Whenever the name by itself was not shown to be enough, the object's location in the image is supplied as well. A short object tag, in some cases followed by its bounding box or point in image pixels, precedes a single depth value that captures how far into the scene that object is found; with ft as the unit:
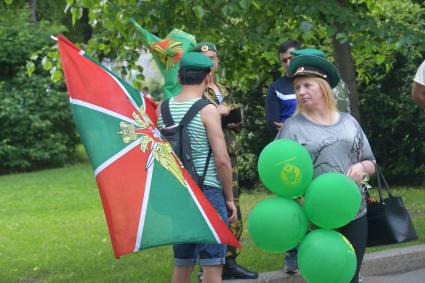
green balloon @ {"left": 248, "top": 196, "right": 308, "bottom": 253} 27.96
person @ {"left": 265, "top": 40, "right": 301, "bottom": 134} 41.04
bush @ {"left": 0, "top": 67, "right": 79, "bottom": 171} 117.39
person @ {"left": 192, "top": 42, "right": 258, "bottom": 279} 37.47
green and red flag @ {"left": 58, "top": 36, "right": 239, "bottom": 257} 29.45
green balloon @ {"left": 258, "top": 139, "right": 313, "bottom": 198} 27.96
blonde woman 29.35
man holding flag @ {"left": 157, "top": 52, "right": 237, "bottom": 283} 31.60
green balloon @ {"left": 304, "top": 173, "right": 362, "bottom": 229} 27.66
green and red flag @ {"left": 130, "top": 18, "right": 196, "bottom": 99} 36.27
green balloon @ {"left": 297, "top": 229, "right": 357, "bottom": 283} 27.86
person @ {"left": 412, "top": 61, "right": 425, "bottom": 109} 36.50
